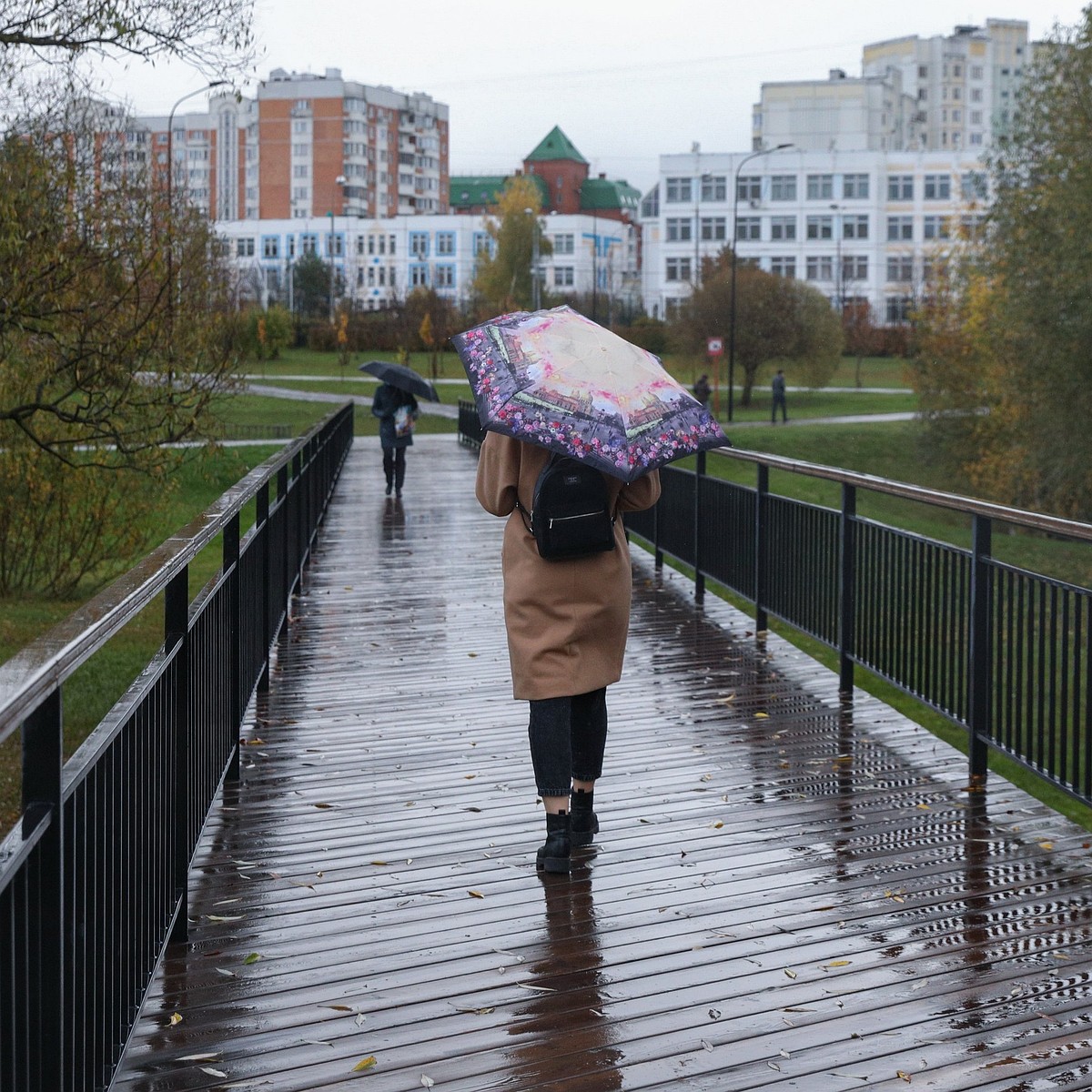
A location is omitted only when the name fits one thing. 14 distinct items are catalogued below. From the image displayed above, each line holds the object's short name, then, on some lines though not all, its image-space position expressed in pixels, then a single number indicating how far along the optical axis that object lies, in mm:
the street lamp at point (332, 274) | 87875
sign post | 52772
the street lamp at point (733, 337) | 53406
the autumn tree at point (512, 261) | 92438
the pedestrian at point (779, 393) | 50562
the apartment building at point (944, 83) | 137500
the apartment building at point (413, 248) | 119125
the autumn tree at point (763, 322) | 59875
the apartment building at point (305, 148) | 131500
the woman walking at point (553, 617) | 4867
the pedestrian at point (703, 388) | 51656
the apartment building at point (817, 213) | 104625
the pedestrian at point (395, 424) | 18281
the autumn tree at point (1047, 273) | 27391
